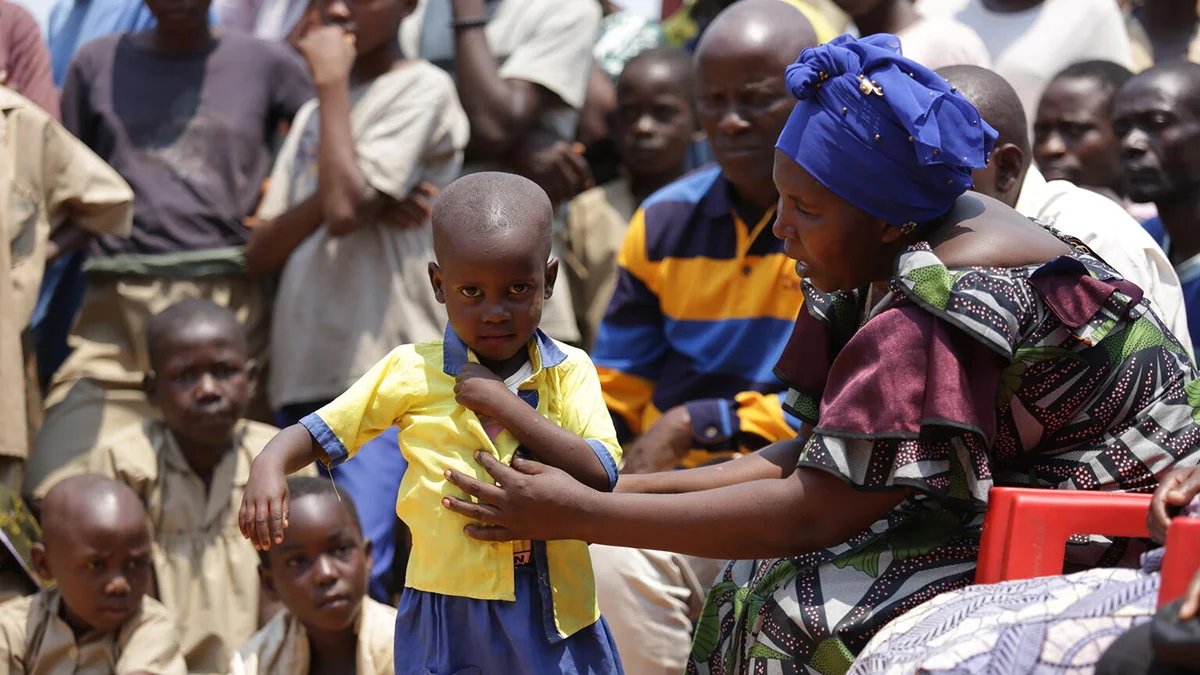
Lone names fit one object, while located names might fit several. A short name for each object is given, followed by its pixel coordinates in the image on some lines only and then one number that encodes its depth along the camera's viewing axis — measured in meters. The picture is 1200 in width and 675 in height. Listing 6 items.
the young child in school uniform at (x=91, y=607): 4.43
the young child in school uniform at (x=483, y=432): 2.85
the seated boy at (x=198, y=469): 4.82
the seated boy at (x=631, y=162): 5.75
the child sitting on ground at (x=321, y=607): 4.21
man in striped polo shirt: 4.05
